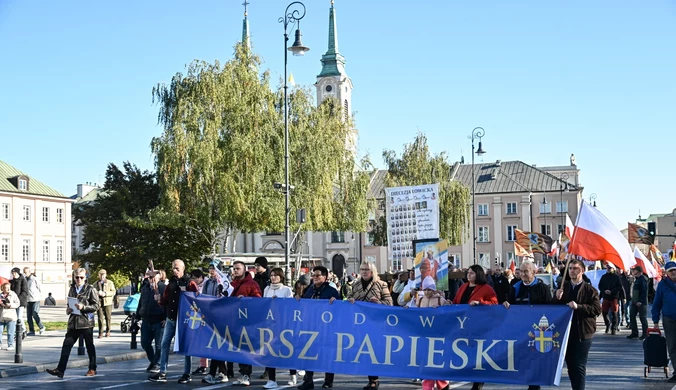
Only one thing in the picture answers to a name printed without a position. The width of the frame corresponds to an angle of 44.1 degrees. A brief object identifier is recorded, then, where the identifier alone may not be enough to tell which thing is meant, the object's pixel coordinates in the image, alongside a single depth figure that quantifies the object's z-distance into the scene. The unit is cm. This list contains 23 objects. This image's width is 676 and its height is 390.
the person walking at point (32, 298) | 2316
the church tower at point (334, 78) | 9600
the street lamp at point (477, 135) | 4831
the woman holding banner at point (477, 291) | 1131
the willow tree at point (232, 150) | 4059
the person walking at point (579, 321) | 1064
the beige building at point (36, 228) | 6862
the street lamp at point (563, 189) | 8674
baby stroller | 2466
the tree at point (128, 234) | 5562
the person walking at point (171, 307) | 1373
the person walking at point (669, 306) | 1329
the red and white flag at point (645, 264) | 2484
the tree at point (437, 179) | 6253
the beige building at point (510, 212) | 8769
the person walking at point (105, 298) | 2203
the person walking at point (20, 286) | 2231
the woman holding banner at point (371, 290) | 1240
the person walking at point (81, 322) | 1436
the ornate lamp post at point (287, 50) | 2994
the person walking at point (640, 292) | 2068
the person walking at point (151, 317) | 1416
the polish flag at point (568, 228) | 2570
